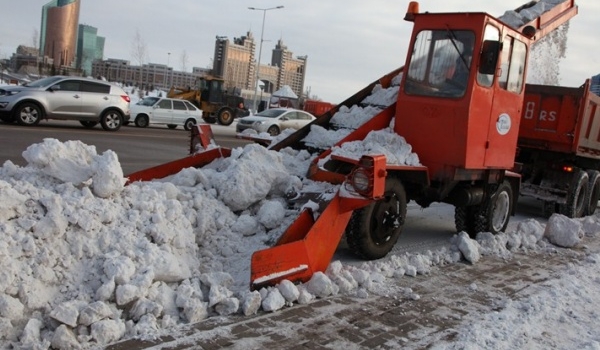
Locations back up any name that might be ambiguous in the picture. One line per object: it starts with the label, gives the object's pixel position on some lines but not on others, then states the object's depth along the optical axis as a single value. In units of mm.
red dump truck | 10547
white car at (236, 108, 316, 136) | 24641
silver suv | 16891
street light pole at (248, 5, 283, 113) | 48994
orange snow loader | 5348
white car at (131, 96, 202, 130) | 24891
